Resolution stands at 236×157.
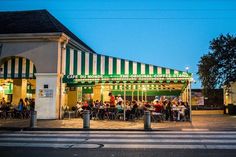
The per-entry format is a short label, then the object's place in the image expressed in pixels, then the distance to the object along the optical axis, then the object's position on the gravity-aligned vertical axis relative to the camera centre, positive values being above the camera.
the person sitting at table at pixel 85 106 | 24.33 -0.30
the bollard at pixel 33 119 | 17.36 -0.89
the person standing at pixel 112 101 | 23.05 +0.02
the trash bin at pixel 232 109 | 31.83 -0.69
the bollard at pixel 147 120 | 16.52 -0.90
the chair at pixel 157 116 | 21.20 -0.92
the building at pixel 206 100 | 37.98 +0.22
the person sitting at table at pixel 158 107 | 21.66 -0.34
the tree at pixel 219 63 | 32.72 +3.88
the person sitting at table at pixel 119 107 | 22.84 -0.35
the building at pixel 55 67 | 22.30 +2.45
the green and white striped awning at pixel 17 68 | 24.78 +2.50
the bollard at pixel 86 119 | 16.97 -0.87
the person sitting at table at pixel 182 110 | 21.79 -0.53
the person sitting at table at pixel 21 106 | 23.59 -0.29
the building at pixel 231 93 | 33.73 +0.90
